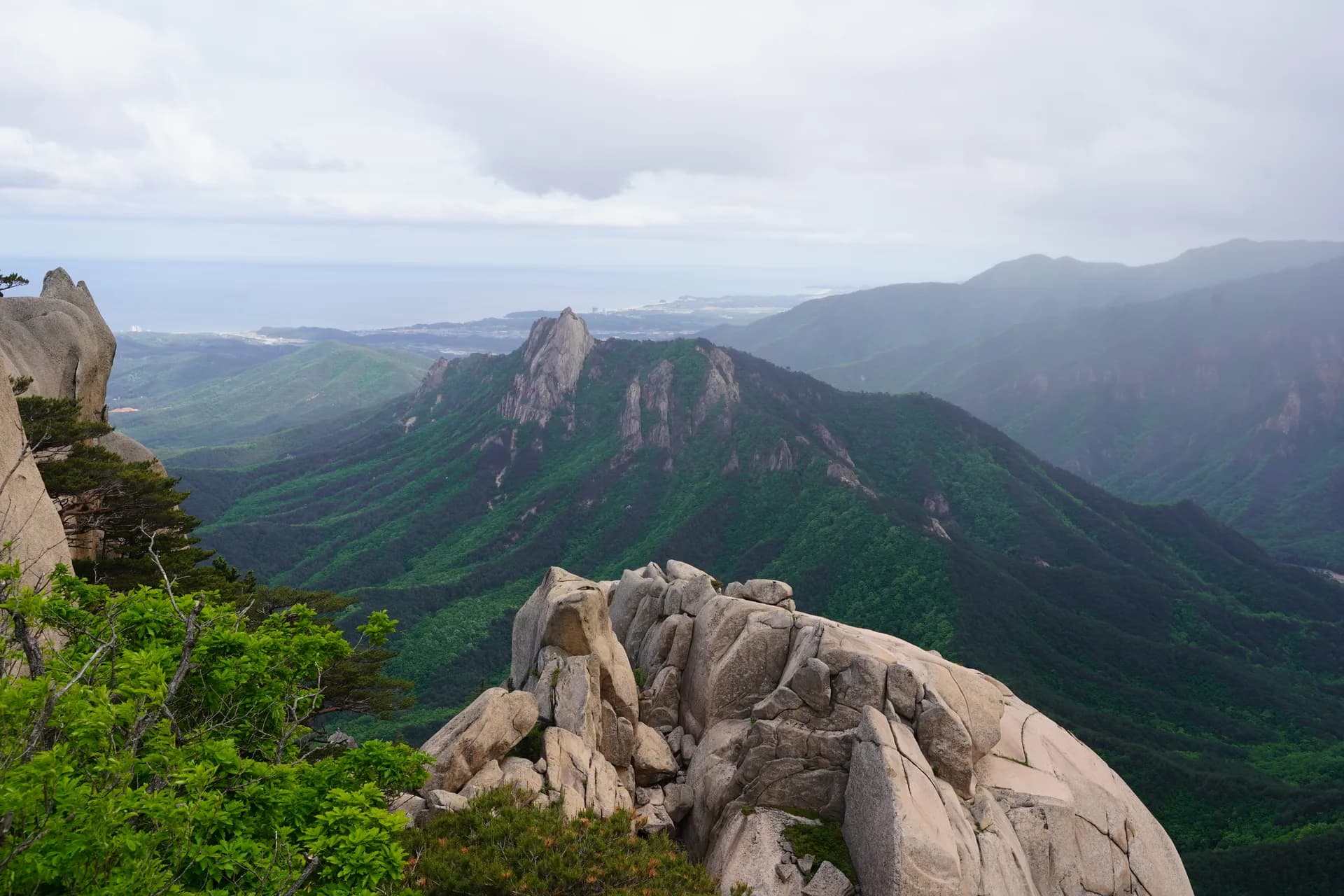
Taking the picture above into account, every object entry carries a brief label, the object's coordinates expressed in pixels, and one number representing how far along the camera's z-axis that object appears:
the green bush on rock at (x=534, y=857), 23.33
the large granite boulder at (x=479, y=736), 30.31
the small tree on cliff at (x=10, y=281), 43.56
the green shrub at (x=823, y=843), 28.56
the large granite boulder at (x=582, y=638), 38.41
